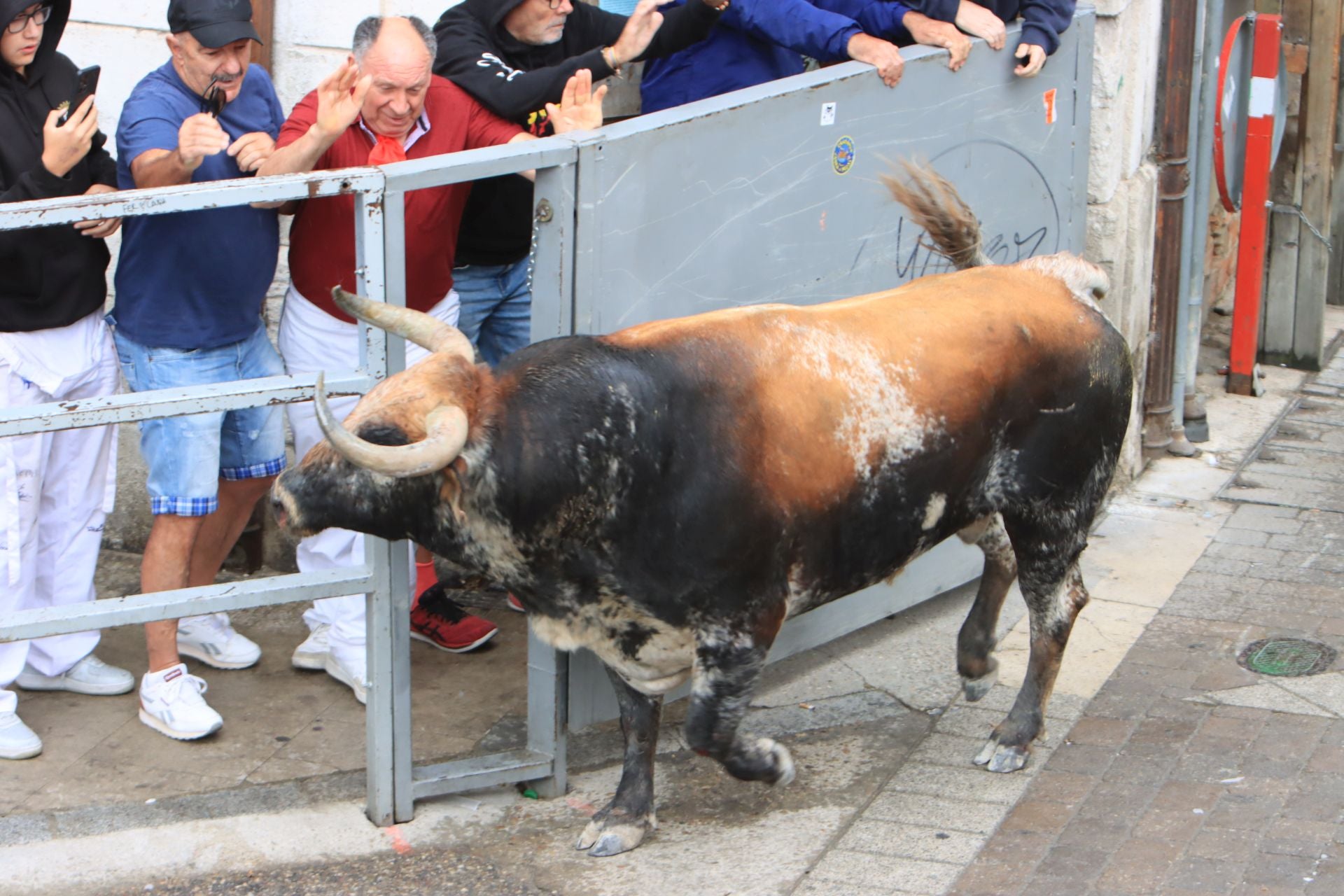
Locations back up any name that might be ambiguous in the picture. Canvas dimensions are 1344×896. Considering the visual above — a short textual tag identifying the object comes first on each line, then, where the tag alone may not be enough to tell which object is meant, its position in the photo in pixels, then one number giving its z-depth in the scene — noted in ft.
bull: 24.80
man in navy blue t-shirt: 29.66
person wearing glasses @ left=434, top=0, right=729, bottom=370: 32.50
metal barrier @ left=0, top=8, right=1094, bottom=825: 26.53
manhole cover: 35.12
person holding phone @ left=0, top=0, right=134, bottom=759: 29.19
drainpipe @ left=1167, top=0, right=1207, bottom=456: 46.06
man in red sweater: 29.17
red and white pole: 50.01
